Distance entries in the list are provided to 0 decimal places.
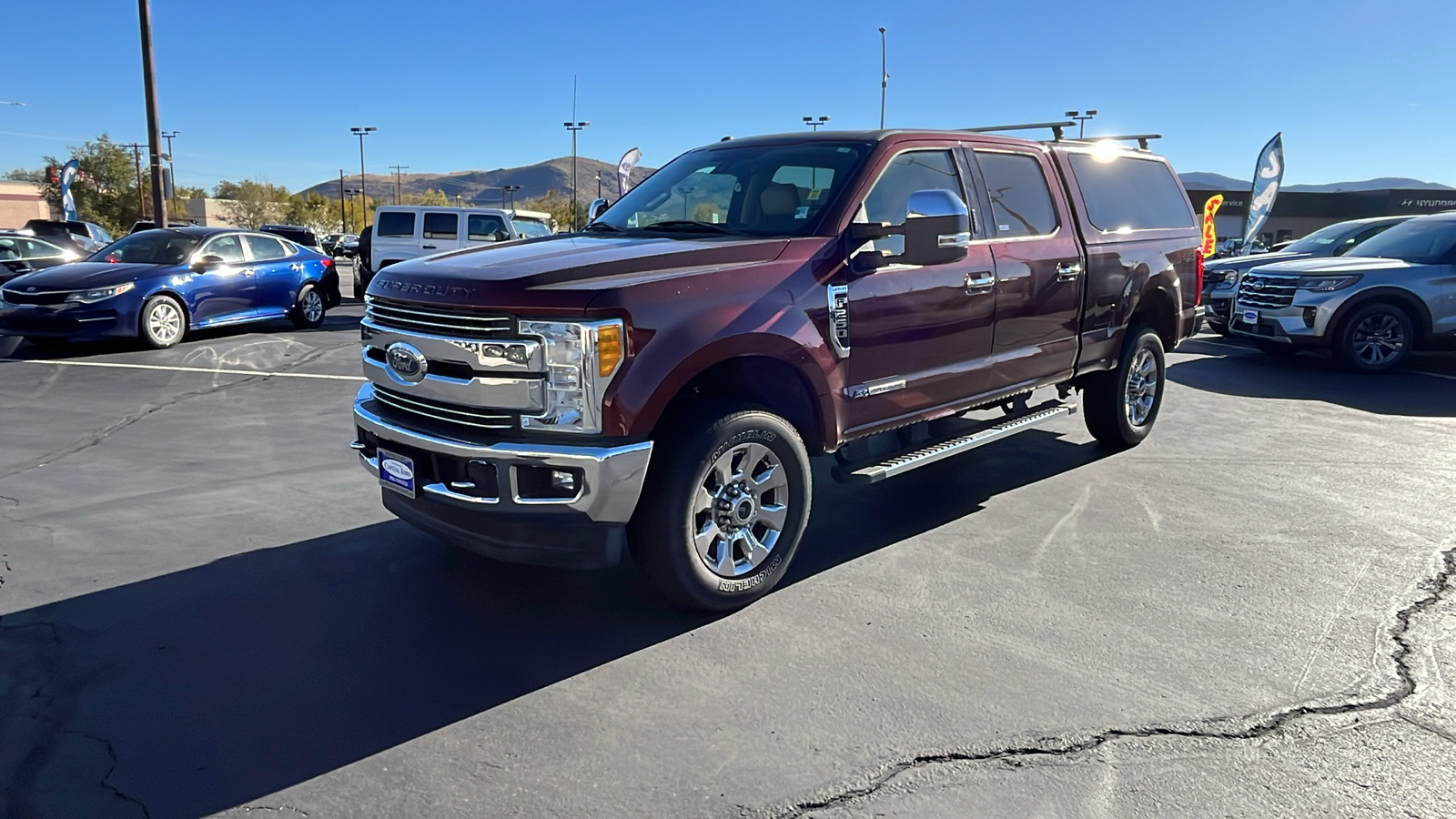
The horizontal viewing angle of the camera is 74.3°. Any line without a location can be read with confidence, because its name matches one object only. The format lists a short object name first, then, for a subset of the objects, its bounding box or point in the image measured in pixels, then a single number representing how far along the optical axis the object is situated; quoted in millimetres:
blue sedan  10703
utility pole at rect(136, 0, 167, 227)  18219
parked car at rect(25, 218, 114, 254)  21078
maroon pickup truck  3508
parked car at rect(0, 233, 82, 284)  15055
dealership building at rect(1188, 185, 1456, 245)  59312
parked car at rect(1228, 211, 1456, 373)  10203
